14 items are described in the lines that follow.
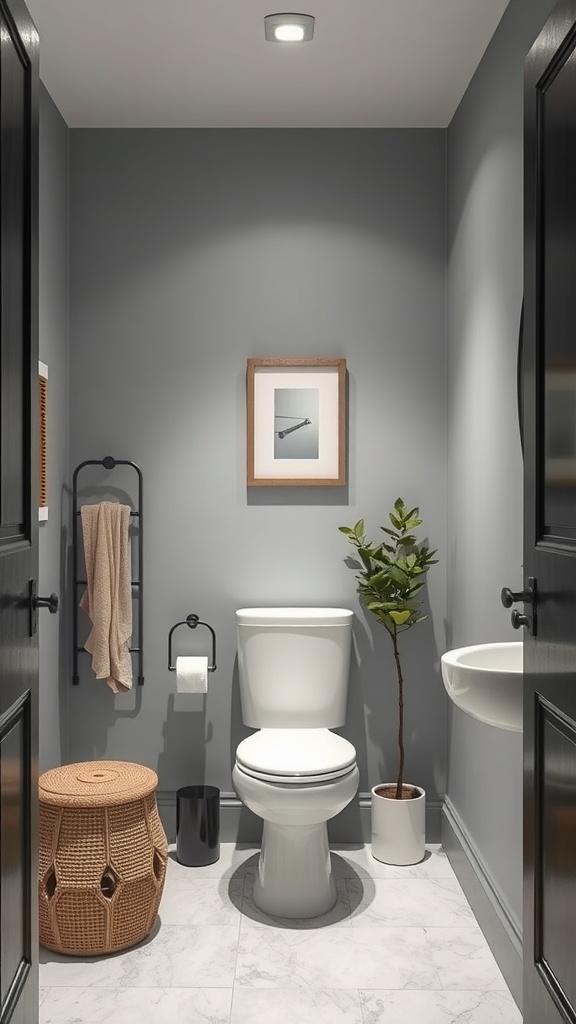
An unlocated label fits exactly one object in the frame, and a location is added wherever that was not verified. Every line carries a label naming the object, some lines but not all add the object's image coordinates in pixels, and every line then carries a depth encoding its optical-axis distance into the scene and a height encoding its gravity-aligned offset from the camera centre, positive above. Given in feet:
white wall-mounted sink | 6.11 -1.16
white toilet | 8.91 -2.33
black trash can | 10.40 -3.44
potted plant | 10.47 -1.06
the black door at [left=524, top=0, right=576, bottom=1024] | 4.90 -0.04
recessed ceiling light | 8.47 +4.40
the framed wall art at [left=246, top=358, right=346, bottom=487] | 11.02 +1.06
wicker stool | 8.23 -3.08
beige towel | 10.62 -0.84
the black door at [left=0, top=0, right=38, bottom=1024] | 4.99 +0.05
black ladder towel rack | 10.96 -0.34
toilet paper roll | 10.45 -1.79
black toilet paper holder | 11.00 -1.23
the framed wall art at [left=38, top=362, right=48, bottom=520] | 9.62 +0.73
